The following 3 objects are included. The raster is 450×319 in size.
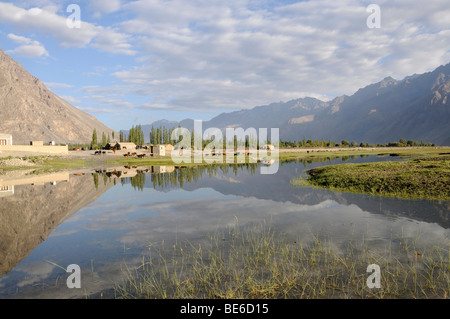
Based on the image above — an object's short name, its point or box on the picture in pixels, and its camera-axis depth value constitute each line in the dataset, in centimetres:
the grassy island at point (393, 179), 2500
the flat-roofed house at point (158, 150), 9881
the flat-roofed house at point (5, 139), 9281
